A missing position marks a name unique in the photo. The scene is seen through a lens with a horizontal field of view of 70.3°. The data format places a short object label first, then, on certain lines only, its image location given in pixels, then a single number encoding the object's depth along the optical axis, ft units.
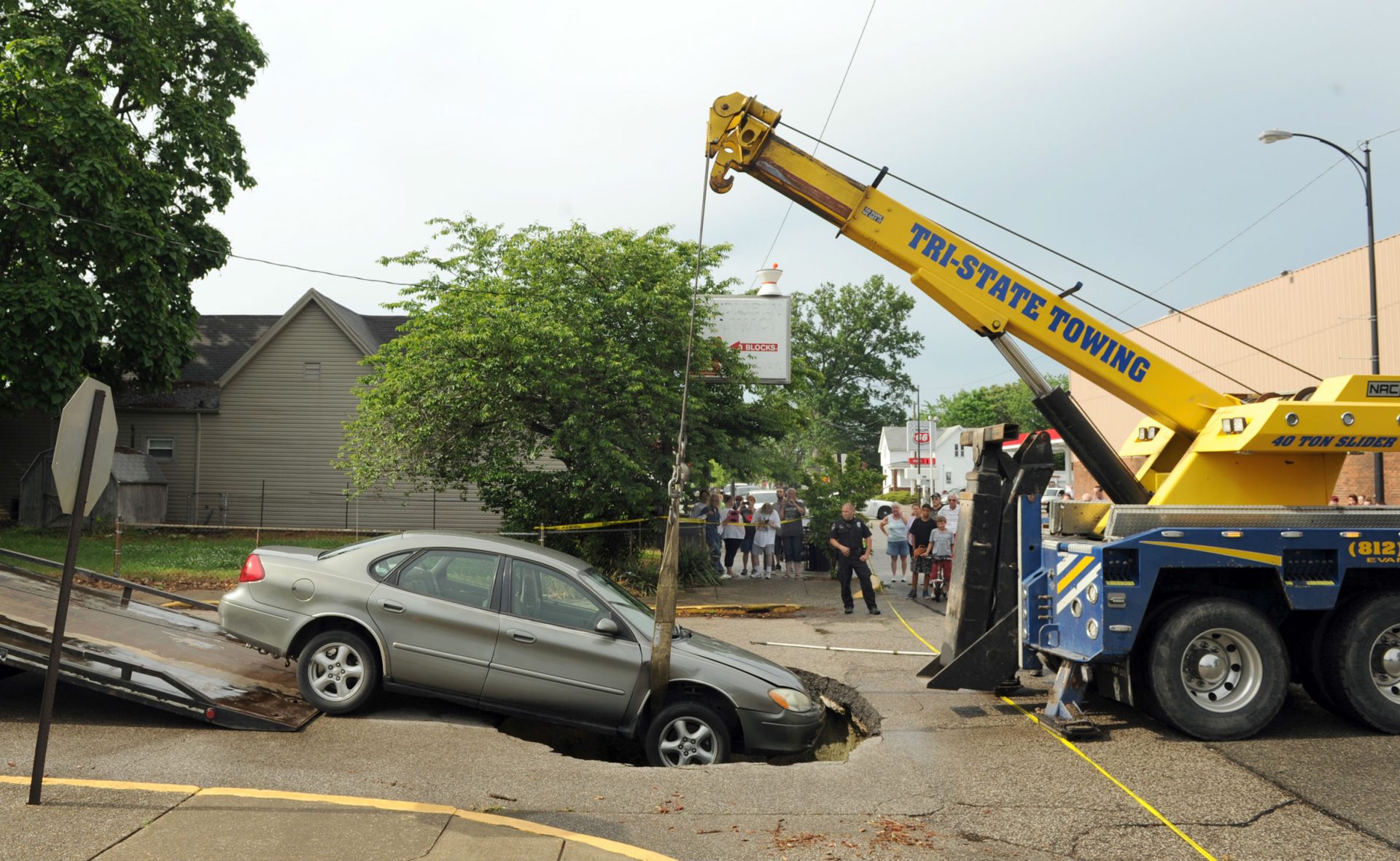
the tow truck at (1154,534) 24.41
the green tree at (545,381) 53.83
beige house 102.83
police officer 48.83
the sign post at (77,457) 17.58
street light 54.65
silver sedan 23.08
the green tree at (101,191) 69.82
